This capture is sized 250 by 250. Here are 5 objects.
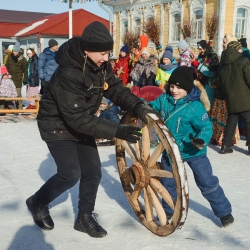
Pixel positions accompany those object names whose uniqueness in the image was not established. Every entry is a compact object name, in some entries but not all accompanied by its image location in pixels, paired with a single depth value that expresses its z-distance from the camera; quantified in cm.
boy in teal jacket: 297
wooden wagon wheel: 248
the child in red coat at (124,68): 898
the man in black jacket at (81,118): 256
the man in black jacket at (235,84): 543
